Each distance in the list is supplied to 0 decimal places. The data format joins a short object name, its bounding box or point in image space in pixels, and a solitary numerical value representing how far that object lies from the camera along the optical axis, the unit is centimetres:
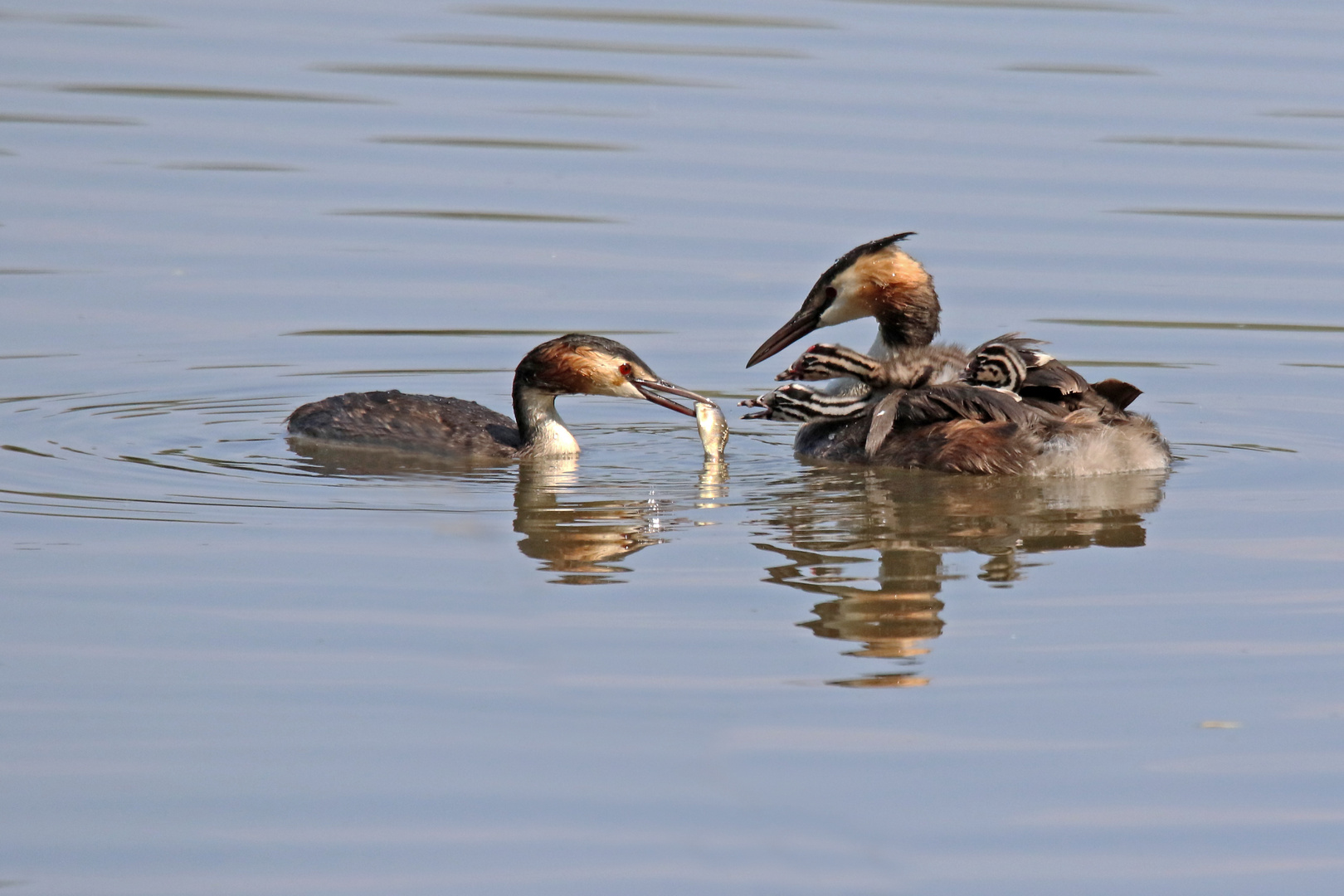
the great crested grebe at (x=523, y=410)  1933
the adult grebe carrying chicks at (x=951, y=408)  1817
